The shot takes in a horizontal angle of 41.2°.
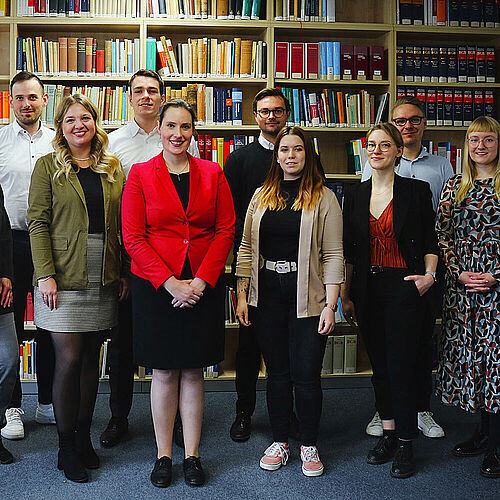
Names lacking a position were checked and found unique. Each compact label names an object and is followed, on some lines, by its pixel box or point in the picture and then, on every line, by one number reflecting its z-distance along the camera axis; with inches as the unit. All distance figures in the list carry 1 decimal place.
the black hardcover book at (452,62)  183.8
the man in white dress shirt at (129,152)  134.8
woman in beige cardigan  116.5
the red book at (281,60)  176.7
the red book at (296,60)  177.8
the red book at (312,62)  178.7
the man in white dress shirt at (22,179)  137.9
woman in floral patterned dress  119.2
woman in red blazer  111.3
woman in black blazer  118.0
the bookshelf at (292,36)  171.5
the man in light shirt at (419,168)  138.6
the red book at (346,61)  180.1
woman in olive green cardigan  113.3
